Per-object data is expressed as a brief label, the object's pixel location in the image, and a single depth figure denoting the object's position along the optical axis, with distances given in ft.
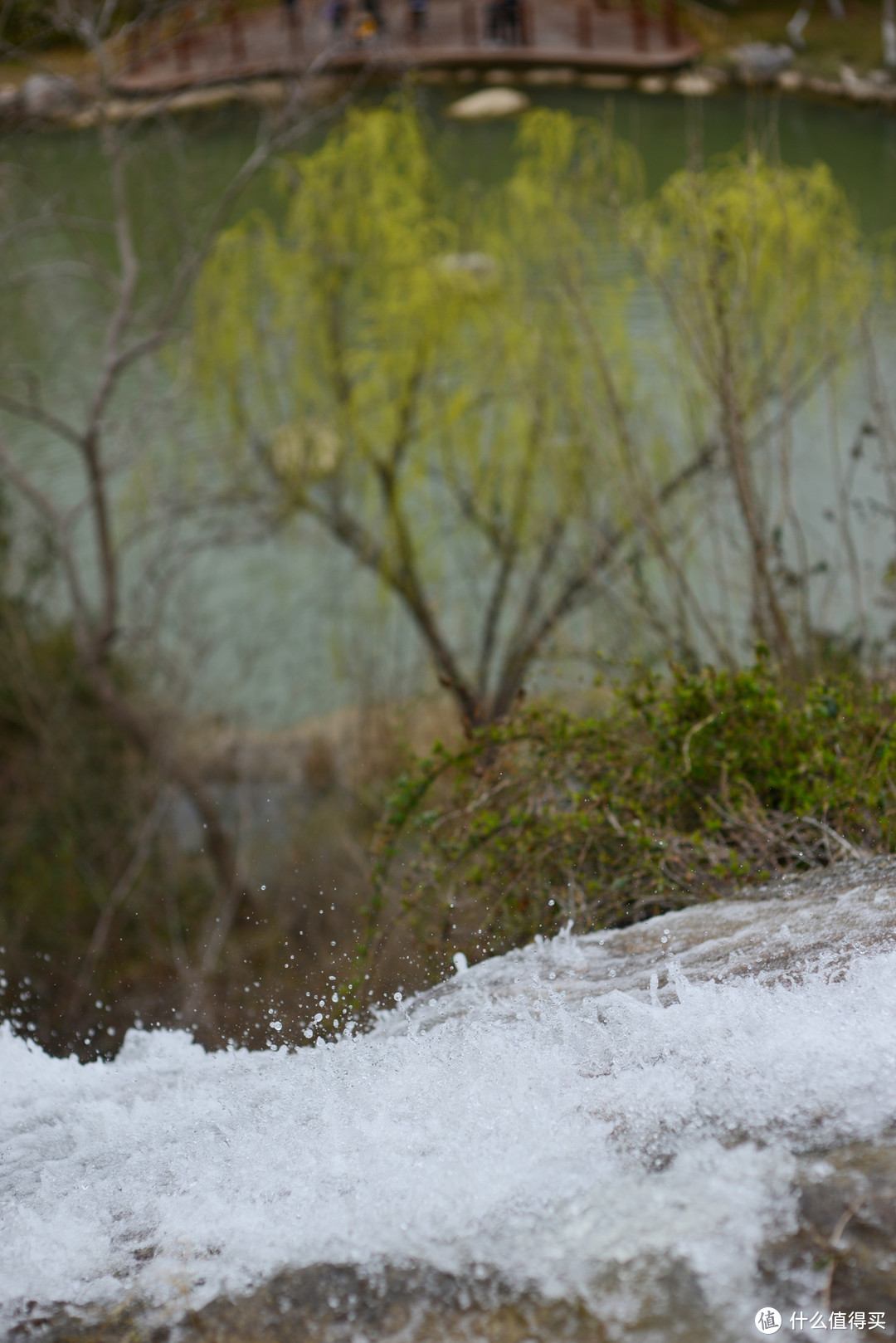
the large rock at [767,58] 80.83
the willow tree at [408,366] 51.55
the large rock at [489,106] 90.07
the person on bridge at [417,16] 77.46
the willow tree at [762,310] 26.71
